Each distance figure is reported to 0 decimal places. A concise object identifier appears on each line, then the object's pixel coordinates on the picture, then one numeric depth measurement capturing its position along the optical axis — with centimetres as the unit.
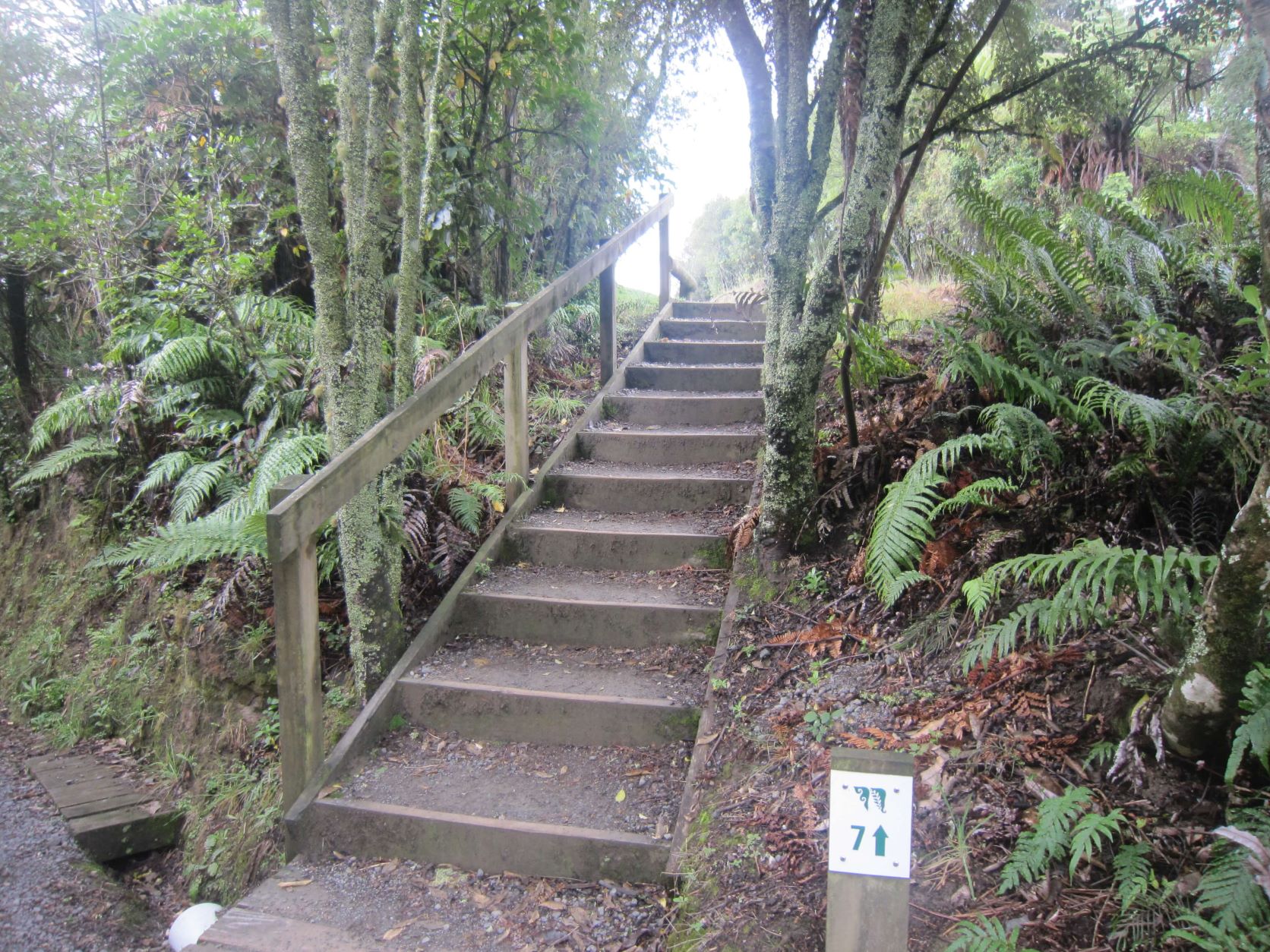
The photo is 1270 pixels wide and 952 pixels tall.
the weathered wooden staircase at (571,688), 296
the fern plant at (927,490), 295
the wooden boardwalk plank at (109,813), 376
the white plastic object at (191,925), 307
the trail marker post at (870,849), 164
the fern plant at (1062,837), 192
